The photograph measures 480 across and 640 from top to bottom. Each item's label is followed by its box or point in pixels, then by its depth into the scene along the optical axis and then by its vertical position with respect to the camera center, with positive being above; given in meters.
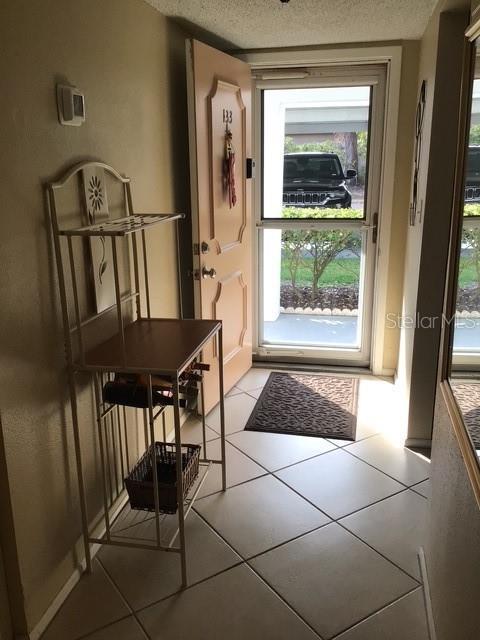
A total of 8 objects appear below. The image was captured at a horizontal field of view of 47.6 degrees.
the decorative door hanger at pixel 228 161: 3.04 +0.08
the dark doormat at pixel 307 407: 2.97 -1.33
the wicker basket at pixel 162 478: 1.99 -1.13
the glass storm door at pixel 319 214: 3.46 -0.25
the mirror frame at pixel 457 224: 1.56 -0.14
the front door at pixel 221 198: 2.73 -0.12
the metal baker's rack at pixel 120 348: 1.74 -0.59
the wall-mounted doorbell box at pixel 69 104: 1.68 +0.22
